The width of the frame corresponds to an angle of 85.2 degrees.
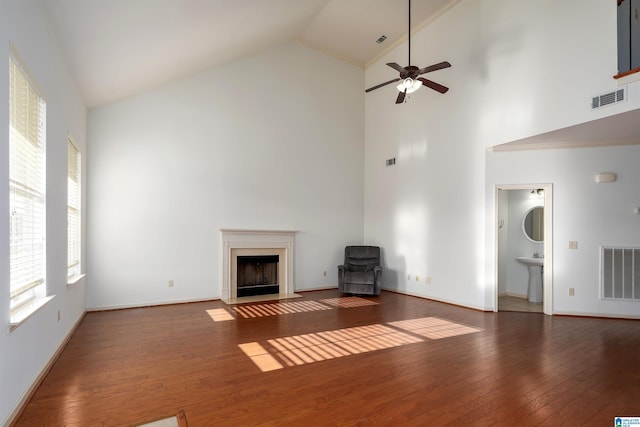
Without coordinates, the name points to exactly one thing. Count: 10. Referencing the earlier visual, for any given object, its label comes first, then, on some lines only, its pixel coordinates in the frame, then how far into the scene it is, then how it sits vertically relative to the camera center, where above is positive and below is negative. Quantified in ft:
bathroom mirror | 20.84 -0.39
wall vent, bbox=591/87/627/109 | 12.04 +4.29
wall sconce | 16.33 +1.91
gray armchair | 21.52 -3.45
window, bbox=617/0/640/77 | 12.12 +6.42
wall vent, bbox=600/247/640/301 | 16.30 -2.61
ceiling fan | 14.52 +6.02
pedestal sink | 20.11 -3.68
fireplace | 20.10 -2.87
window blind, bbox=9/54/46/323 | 7.64 +0.67
